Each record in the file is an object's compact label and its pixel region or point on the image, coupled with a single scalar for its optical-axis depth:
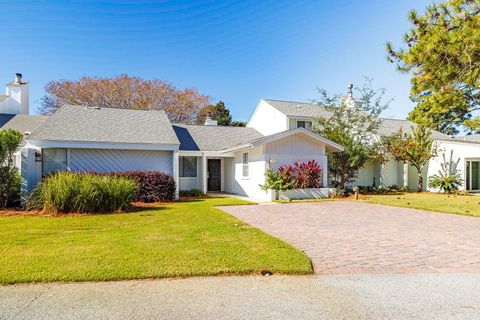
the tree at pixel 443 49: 8.29
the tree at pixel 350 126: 18.30
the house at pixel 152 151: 14.18
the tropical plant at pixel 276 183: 14.96
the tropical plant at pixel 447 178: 19.59
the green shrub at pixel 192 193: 17.47
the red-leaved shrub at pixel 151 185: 13.70
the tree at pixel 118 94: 30.50
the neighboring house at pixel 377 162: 19.91
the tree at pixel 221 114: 40.68
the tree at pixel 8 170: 11.26
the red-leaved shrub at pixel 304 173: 15.77
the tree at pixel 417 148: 20.23
